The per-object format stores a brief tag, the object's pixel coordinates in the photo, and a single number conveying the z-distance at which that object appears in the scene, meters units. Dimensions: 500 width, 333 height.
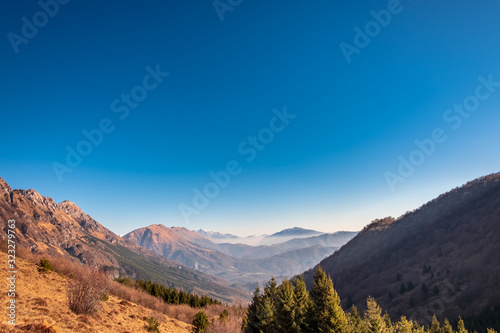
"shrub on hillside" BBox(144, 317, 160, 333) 27.94
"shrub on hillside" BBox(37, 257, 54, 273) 30.80
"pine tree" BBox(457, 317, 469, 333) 48.56
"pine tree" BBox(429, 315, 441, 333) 50.77
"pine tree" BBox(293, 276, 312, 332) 25.34
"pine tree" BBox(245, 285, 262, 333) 32.84
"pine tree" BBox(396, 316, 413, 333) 32.70
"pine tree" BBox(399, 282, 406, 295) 120.95
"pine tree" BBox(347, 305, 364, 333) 25.55
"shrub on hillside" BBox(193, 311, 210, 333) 37.06
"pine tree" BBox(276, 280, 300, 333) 27.25
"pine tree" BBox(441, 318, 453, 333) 51.05
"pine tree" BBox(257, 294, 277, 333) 30.44
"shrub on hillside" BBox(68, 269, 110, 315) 22.75
